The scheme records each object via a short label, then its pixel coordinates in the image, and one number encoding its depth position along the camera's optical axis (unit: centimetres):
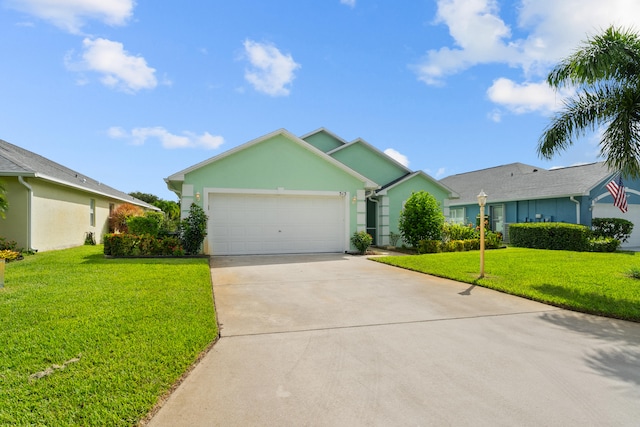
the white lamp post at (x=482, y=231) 869
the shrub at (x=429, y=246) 1466
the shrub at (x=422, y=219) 1525
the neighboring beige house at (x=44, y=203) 1263
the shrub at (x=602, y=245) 1534
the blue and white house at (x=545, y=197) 1752
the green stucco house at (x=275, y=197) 1328
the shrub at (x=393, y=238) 1735
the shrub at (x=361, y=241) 1416
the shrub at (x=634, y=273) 878
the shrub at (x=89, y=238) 1766
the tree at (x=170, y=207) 2852
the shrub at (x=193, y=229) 1259
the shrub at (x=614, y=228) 1684
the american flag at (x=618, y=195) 1523
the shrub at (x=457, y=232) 1611
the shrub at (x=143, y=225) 1310
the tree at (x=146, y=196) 4924
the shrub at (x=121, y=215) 2008
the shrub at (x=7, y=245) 1197
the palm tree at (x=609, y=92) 794
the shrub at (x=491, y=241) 1627
